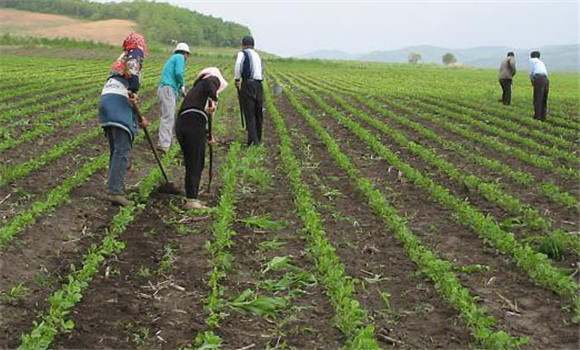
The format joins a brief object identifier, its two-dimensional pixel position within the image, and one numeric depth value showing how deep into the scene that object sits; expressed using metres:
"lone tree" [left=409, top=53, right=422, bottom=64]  134.38
